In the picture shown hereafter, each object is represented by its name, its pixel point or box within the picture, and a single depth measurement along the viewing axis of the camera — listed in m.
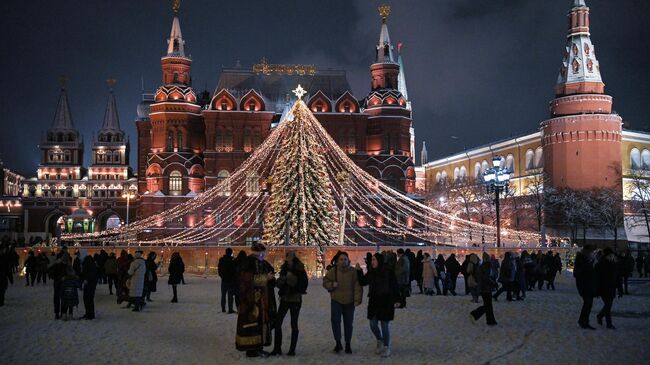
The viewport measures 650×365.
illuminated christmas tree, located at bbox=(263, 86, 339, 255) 34.09
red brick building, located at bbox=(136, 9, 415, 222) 68.94
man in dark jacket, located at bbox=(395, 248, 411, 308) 20.00
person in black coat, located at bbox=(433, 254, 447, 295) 25.40
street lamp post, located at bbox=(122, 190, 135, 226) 101.47
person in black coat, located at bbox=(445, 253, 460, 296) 24.31
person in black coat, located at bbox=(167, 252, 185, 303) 21.50
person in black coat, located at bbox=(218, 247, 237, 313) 18.30
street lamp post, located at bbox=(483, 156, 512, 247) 29.97
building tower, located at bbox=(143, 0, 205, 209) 68.69
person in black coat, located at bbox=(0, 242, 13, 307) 20.16
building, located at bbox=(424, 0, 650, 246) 72.00
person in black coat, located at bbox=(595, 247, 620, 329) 15.57
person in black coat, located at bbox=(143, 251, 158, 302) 20.94
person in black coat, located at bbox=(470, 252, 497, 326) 15.85
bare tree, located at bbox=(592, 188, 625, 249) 66.31
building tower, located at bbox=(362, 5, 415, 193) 72.00
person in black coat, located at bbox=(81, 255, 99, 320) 17.04
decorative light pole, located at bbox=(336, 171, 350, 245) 37.14
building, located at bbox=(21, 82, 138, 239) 103.19
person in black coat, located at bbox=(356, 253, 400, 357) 12.16
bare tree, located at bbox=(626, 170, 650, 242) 69.19
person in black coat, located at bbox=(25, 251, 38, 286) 30.36
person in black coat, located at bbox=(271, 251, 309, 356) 12.23
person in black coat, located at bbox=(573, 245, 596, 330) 15.44
